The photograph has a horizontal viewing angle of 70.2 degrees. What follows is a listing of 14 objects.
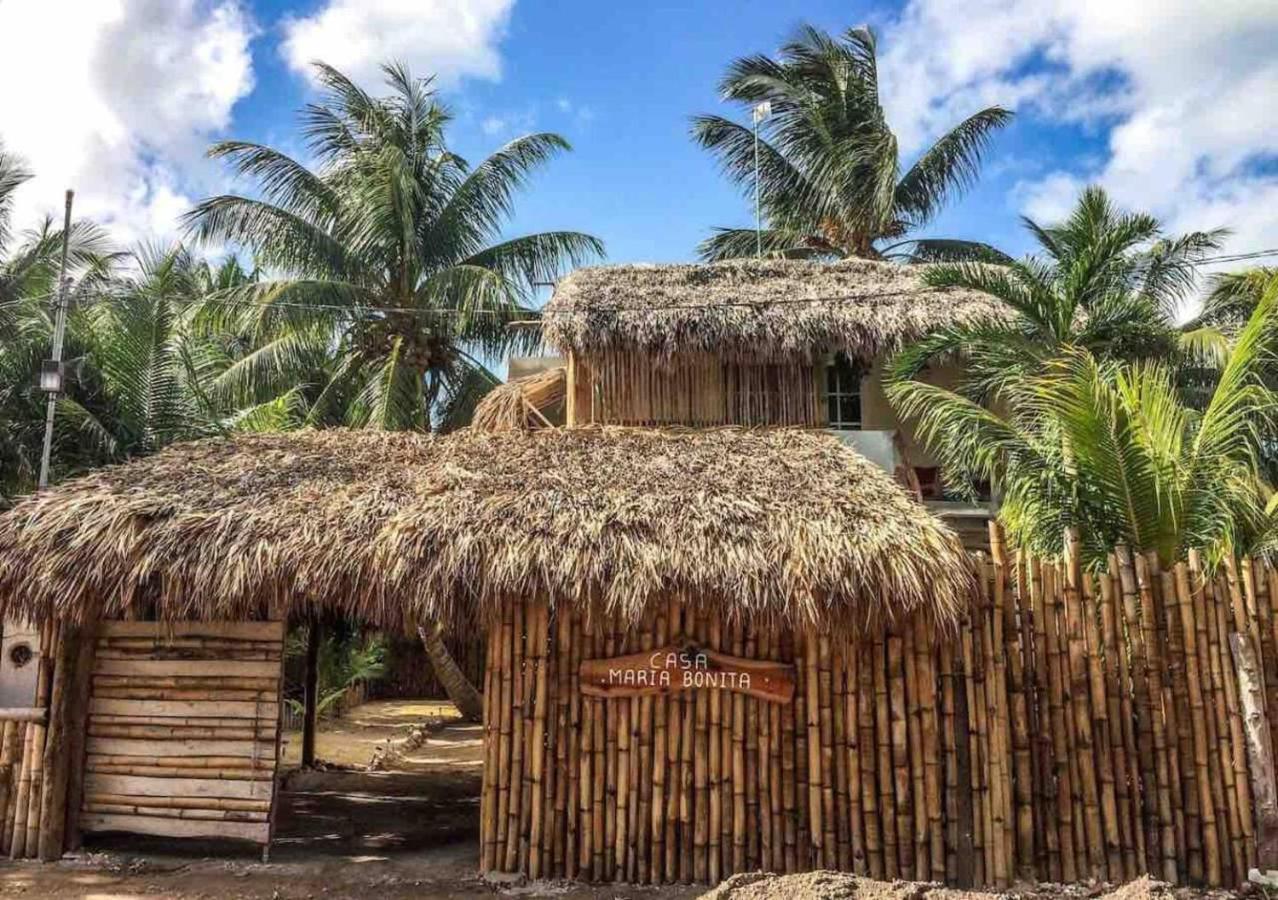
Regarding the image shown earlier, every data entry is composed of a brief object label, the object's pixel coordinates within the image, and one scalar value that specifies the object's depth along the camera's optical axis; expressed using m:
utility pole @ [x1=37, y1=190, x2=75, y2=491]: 8.36
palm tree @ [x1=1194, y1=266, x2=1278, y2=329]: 11.35
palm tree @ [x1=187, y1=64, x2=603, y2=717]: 14.29
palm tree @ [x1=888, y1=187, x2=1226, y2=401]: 8.12
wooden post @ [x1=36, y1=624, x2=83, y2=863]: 6.27
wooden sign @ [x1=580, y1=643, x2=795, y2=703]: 6.03
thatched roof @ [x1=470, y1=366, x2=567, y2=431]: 10.98
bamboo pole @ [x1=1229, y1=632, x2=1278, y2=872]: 5.65
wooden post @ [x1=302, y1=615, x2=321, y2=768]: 10.05
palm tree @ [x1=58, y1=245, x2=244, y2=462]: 9.84
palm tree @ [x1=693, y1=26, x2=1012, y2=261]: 16.75
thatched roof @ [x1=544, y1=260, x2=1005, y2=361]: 9.80
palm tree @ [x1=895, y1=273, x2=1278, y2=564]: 6.43
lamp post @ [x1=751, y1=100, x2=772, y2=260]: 14.36
